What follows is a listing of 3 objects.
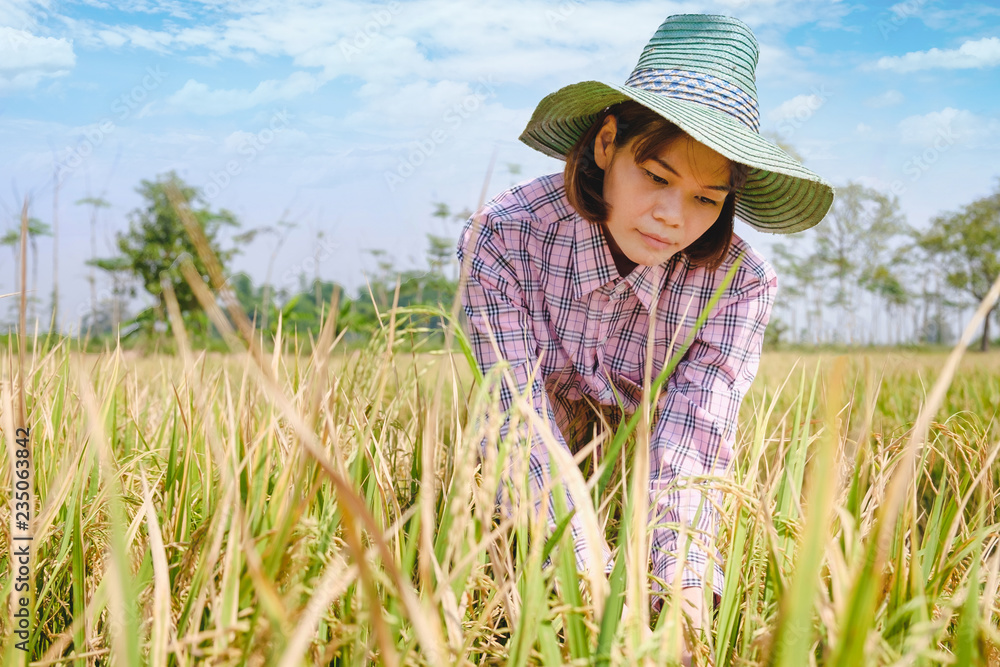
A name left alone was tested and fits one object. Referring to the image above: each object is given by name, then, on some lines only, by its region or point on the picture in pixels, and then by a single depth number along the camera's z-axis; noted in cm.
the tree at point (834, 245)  1809
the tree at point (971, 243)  2483
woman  138
